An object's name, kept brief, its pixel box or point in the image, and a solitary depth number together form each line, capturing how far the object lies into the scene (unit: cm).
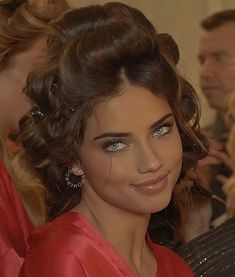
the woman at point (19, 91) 202
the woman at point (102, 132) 182
